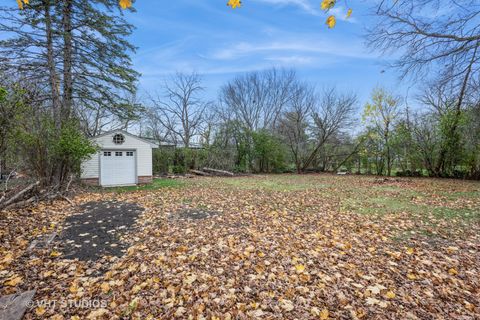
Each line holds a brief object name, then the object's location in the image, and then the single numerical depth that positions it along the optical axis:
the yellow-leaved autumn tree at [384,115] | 14.80
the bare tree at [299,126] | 18.42
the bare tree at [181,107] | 20.83
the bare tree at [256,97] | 22.06
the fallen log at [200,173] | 15.14
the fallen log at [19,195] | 4.78
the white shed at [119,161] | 9.64
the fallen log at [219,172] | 15.44
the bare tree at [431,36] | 4.46
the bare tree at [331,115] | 17.16
